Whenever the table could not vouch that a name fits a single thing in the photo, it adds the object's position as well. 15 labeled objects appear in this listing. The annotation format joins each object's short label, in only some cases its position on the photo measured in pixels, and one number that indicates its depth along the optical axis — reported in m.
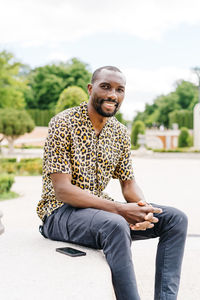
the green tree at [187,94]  65.88
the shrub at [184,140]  33.28
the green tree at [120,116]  45.81
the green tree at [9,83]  39.94
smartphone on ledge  2.41
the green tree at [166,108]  65.88
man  2.45
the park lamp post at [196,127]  35.19
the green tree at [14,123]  24.60
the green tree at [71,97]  23.55
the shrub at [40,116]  46.97
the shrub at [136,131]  33.03
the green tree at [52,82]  51.00
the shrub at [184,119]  52.88
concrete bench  1.97
